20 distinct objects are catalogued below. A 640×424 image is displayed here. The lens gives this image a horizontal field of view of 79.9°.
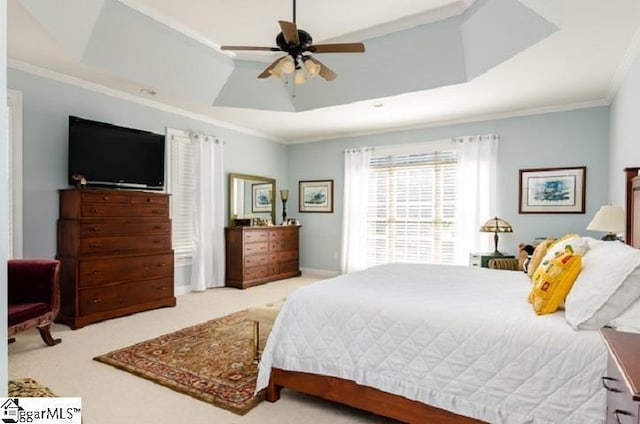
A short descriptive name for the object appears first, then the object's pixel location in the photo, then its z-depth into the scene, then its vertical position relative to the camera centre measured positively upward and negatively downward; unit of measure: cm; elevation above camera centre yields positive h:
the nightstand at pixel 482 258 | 498 -66
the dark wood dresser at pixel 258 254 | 597 -77
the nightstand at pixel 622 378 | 94 -44
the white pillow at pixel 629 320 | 159 -47
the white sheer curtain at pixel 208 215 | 561 -11
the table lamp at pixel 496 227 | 494 -24
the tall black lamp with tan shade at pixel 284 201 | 730 +14
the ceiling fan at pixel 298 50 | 293 +124
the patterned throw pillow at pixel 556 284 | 189 -37
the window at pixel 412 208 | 594 +1
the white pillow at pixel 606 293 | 166 -37
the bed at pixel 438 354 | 164 -73
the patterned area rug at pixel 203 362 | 252 -122
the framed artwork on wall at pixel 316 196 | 708 +24
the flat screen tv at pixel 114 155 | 412 +61
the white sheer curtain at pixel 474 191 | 552 +26
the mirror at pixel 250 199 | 628 +16
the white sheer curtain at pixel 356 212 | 665 -6
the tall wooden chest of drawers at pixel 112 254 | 390 -51
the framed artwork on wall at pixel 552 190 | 496 +26
